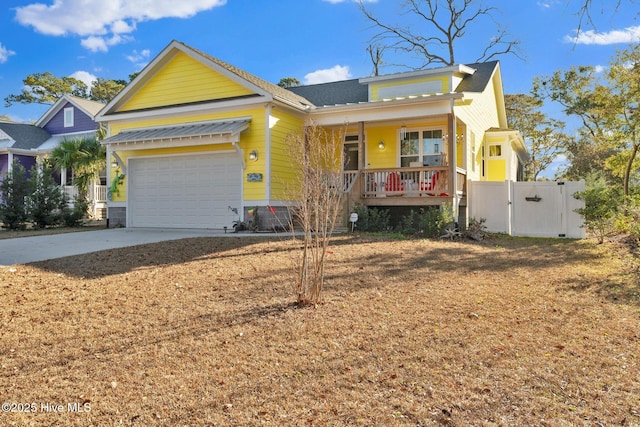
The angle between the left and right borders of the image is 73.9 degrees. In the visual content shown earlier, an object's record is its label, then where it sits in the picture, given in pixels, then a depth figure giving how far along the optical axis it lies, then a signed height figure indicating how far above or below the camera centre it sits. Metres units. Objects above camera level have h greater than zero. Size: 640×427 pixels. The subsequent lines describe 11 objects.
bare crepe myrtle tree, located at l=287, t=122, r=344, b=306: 4.82 -0.07
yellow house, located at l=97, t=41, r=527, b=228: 11.98 +2.15
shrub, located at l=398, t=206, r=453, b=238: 10.70 -0.35
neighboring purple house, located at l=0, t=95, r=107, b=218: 22.33 +4.27
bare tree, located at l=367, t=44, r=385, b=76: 26.00 +9.41
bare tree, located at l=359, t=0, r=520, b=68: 23.95 +10.36
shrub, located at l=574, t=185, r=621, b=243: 10.06 +0.00
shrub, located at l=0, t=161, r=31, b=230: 13.46 +0.27
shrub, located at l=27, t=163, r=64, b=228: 13.87 +0.29
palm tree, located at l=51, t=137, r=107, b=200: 16.95 +2.05
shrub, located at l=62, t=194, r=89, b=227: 14.51 -0.15
